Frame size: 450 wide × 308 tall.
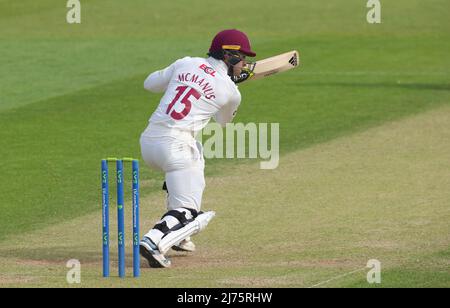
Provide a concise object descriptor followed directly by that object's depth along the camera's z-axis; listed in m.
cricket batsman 10.95
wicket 10.17
